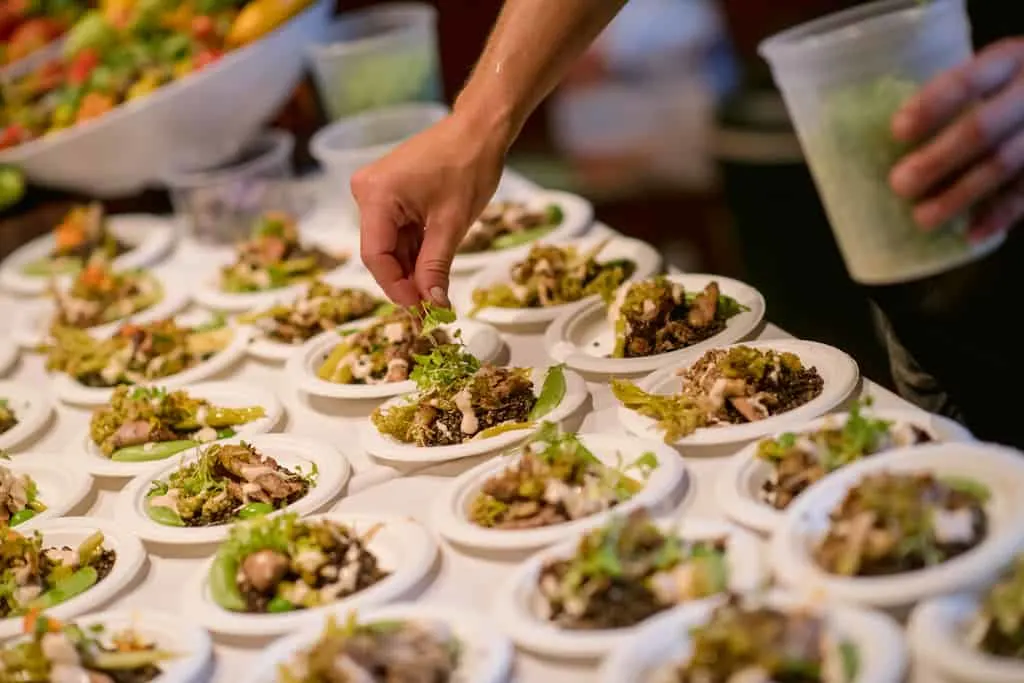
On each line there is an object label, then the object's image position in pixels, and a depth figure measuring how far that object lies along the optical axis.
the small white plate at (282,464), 2.03
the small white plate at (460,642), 1.56
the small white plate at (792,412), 1.97
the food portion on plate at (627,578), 1.58
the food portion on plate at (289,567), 1.80
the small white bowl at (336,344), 2.45
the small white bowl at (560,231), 3.12
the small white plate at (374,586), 1.74
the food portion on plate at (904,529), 1.52
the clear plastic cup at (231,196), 3.67
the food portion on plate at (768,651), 1.39
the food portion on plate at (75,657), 1.68
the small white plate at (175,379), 2.73
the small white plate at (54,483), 2.24
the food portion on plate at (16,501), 2.26
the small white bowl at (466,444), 2.12
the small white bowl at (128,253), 3.64
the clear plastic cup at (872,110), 1.82
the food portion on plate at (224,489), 2.10
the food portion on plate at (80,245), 3.75
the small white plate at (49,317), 3.18
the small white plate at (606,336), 2.32
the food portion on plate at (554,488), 1.84
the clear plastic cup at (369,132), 3.69
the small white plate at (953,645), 1.33
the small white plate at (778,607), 1.39
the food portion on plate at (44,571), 1.96
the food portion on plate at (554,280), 2.71
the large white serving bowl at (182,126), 3.79
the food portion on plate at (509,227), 3.20
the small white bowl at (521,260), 2.67
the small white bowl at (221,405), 2.33
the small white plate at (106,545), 1.90
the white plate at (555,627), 1.54
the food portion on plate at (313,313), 2.87
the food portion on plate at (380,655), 1.52
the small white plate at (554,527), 1.79
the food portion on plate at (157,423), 2.41
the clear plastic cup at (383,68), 3.83
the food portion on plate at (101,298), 3.26
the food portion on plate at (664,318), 2.38
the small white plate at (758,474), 1.73
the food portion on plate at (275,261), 3.22
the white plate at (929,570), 1.47
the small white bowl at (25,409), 2.63
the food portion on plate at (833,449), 1.77
